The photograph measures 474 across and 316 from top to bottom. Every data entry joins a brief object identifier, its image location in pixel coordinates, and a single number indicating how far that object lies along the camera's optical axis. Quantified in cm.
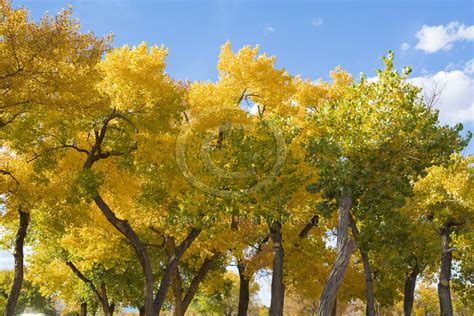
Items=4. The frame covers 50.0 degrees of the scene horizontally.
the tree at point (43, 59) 1262
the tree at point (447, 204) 2644
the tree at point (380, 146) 1731
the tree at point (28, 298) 7225
